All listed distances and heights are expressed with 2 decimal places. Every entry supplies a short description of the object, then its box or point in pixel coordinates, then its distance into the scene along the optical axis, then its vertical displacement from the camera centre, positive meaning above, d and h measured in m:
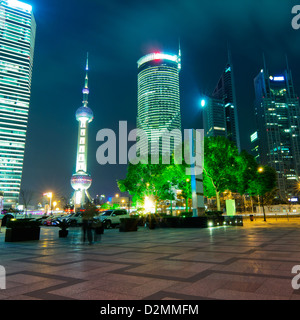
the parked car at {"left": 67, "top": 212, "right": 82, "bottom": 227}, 32.31 -1.11
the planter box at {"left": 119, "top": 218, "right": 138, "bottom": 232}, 22.64 -1.20
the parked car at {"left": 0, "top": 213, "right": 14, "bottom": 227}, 29.04 -0.67
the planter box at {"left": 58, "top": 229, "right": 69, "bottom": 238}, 17.11 -1.44
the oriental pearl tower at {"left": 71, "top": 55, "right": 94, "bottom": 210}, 136.50 +27.85
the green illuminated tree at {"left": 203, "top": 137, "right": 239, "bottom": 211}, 34.53 +6.23
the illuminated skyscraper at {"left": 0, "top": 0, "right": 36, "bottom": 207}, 161.88 +81.93
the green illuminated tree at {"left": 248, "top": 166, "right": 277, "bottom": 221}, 39.77 +4.58
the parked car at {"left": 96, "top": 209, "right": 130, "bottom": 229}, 27.98 -0.67
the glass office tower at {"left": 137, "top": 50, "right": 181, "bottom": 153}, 183.25 +77.98
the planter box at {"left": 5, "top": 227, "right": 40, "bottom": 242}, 14.52 -1.28
